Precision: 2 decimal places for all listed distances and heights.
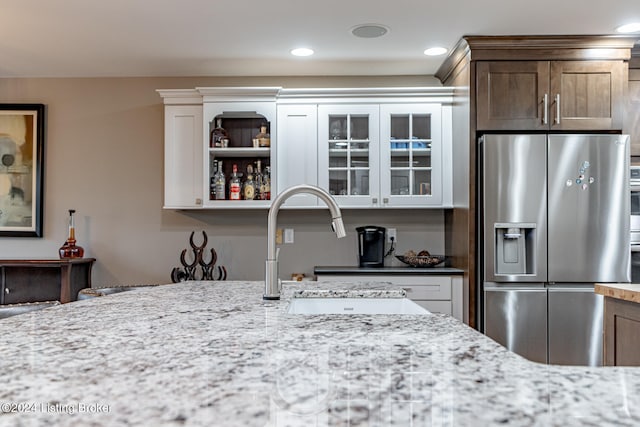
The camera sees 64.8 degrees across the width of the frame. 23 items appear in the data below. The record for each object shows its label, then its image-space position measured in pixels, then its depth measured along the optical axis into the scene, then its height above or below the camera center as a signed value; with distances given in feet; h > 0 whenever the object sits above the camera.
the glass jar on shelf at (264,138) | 12.90 +2.08
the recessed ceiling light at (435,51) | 11.68 +4.00
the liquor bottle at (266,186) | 12.82 +0.85
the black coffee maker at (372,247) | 13.12 -0.70
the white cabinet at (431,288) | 11.64 -1.57
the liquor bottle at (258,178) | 12.86 +1.07
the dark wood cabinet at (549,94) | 11.09 +2.81
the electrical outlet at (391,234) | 13.62 -0.37
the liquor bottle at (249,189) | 12.79 +0.77
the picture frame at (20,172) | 13.83 +1.24
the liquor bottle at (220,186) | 12.84 +0.84
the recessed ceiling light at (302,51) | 11.69 +3.96
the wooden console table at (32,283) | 12.85 -1.68
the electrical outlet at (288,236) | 13.78 -0.45
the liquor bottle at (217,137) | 12.85 +2.11
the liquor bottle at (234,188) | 12.76 +0.79
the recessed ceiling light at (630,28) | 10.27 +4.05
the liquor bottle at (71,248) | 13.06 -0.80
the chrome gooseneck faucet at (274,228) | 5.18 -0.09
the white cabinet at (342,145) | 12.66 +1.91
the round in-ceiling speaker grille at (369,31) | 10.31 +3.97
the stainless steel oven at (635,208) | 11.53 +0.34
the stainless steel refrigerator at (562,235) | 10.67 -0.27
